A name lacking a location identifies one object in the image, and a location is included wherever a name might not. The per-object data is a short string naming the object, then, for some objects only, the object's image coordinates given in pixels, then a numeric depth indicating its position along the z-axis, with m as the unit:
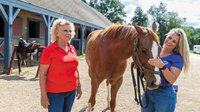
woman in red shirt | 2.61
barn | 9.36
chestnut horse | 2.65
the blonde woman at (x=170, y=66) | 2.52
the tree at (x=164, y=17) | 68.88
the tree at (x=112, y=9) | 60.03
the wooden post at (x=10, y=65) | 8.97
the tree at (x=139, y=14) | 74.95
